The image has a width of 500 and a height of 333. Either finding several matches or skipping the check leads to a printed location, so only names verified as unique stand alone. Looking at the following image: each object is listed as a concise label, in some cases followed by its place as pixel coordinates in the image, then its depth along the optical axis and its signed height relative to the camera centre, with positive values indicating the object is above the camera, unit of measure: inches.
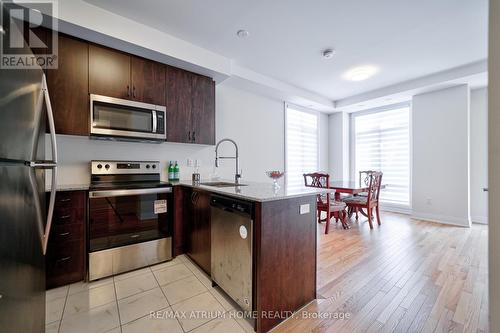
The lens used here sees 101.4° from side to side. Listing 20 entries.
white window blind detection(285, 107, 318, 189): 188.4 +21.7
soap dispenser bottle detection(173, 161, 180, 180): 117.0 -2.8
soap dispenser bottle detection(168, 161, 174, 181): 116.1 -3.6
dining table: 131.3 -14.2
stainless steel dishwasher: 58.6 -25.5
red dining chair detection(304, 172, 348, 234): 134.5 -25.2
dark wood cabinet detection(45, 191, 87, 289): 73.9 -27.7
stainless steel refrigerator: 31.6 -6.0
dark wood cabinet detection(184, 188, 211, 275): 82.3 -26.1
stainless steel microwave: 85.9 +21.4
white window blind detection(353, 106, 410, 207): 188.9 +18.4
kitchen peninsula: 56.1 -24.1
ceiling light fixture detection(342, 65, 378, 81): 135.0 +64.3
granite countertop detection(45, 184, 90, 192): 75.7 -8.0
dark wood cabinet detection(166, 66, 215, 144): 106.1 +32.6
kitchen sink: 101.9 -8.8
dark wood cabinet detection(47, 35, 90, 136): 78.9 +31.3
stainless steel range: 81.8 -23.3
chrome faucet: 102.3 +6.2
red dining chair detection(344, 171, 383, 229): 142.6 -24.5
